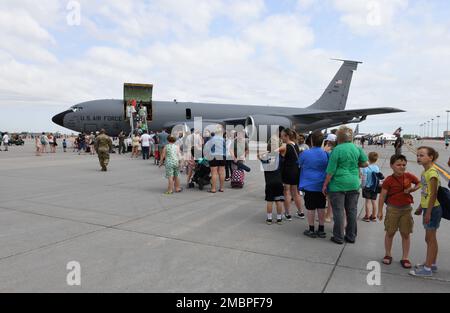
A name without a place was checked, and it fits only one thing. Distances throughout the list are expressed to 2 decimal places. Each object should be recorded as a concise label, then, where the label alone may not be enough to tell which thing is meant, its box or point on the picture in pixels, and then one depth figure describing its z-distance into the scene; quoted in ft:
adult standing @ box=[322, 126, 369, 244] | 15.14
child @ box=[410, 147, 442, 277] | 11.39
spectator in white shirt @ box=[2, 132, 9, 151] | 86.97
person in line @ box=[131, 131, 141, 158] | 61.77
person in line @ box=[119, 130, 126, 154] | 71.82
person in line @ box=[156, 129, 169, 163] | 46.29
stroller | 29.83
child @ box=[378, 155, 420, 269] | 12.62
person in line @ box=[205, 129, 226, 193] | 27.73
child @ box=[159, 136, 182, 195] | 27.17
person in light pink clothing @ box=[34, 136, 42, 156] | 66.95
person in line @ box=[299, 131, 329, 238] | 16.25
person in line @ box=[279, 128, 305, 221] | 18.51
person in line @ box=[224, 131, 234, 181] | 29.35
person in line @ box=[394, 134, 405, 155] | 48.67
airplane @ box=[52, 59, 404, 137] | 76.02
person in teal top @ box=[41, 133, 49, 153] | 69.54
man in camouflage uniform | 40.57
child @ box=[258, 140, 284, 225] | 18.25
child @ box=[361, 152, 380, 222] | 19.16
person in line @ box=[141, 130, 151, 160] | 56.14
